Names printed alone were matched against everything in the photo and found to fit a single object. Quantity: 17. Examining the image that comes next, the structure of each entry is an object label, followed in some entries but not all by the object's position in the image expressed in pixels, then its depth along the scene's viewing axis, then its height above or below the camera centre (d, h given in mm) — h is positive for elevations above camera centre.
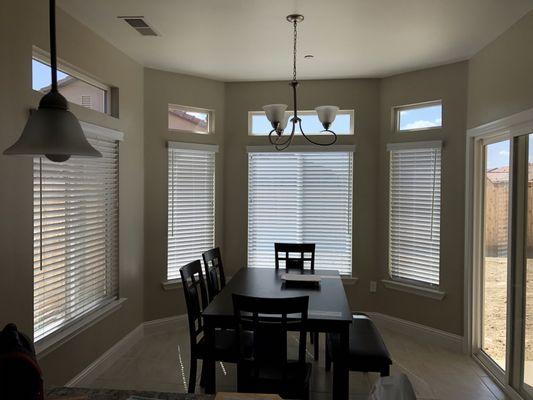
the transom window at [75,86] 2852 +850
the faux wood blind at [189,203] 4730 -104
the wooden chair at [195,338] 2943 -1079
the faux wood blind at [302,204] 5043 -114
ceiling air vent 3209 +1348
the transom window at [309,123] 5016 +875
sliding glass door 3145 -525
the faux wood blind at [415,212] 4422 -170
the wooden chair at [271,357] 2438 -981
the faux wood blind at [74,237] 2850 -346
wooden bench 2775 -1055
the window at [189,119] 4777 +882
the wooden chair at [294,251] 4353 -602
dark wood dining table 2660 -772
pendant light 1306 +192
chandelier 3166 +629
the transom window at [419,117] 4461 +883
